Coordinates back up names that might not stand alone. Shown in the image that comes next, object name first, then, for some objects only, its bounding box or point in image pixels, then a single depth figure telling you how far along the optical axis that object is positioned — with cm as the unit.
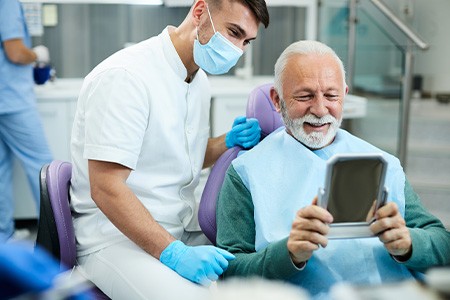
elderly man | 152
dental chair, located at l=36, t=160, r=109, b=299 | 171
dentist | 158
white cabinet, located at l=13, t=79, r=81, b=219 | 361
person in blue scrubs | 316
